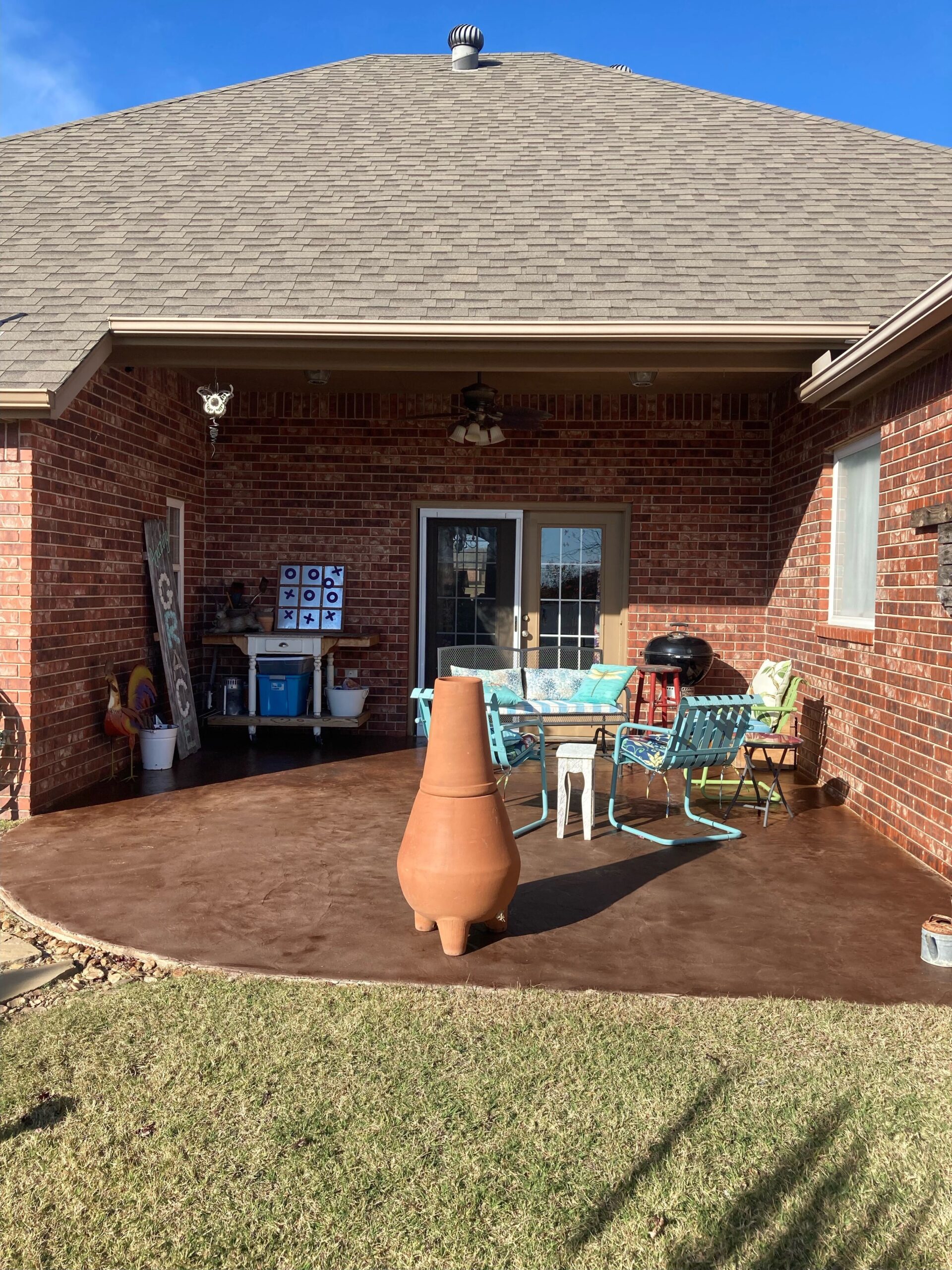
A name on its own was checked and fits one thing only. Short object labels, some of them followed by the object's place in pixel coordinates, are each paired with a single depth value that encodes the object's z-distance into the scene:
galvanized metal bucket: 3.75
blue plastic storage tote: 8.81
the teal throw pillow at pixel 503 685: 6.47
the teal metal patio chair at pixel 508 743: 5.70
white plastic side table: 5.53
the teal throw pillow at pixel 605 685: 6.90
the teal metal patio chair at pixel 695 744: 5.50
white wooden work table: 8.73
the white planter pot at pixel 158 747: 7.43
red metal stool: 8.38
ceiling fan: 7.96
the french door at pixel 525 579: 9.36
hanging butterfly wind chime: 7.52
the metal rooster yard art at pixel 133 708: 6.93
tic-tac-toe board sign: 9.32
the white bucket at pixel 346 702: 8.93
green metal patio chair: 6.76
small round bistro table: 6.04
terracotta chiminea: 3.67
